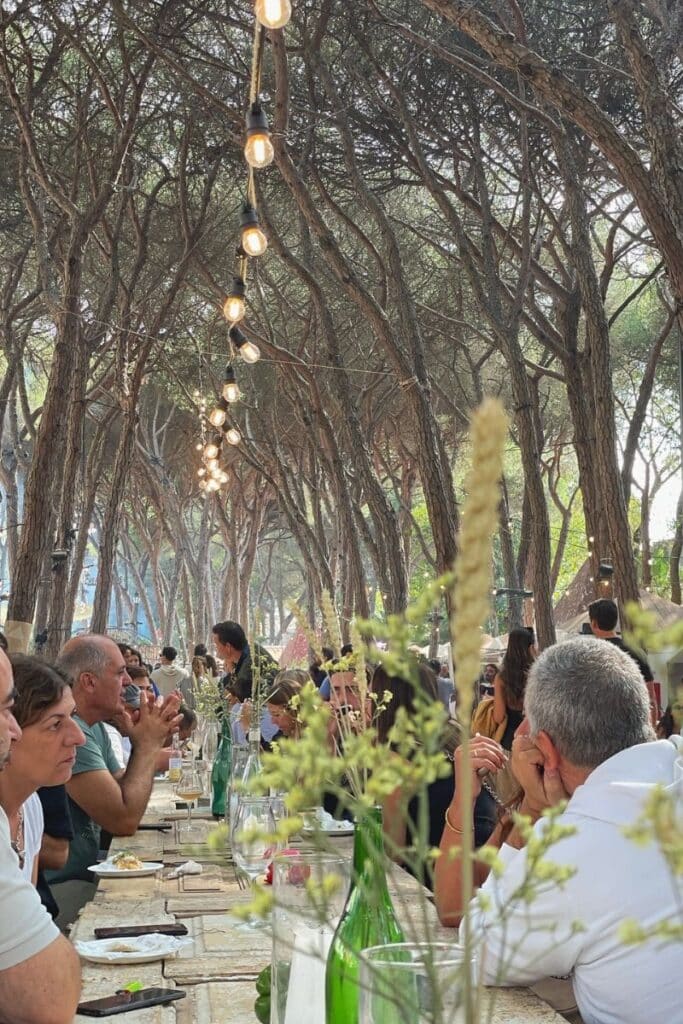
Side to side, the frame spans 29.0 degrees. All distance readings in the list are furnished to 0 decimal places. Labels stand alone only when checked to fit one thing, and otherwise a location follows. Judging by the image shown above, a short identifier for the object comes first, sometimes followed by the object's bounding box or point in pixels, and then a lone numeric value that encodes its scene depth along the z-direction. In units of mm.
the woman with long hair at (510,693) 7477
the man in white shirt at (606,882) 2412
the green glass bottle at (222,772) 5656
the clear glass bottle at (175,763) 7469
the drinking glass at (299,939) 1985
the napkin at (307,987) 1983
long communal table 2590
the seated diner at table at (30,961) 2457
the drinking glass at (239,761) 4550
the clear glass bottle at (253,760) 4154
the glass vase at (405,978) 1344
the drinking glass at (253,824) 3367
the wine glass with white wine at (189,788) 5250
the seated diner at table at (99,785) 4773
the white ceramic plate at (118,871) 4262
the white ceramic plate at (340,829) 5050
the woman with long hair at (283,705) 7078
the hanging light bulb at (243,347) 9711
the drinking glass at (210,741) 6102
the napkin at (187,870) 4363
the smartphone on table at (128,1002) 2598
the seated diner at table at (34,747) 3580
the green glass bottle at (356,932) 1800
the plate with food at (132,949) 3002
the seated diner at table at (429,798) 4246
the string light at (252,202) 5516
